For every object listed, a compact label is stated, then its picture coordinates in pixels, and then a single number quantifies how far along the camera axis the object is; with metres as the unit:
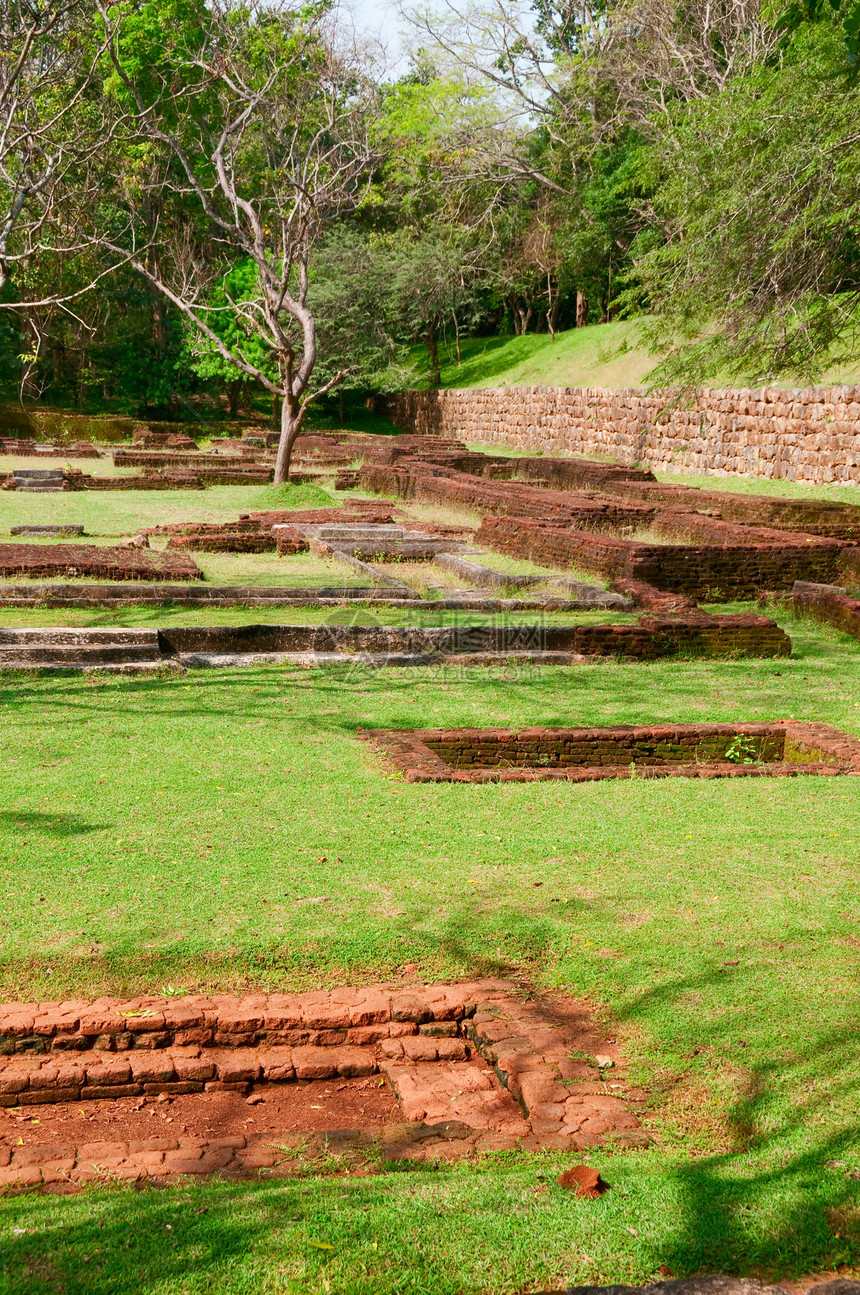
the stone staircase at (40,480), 19.53
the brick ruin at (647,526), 11.91
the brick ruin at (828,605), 10.23
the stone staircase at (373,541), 13.13
